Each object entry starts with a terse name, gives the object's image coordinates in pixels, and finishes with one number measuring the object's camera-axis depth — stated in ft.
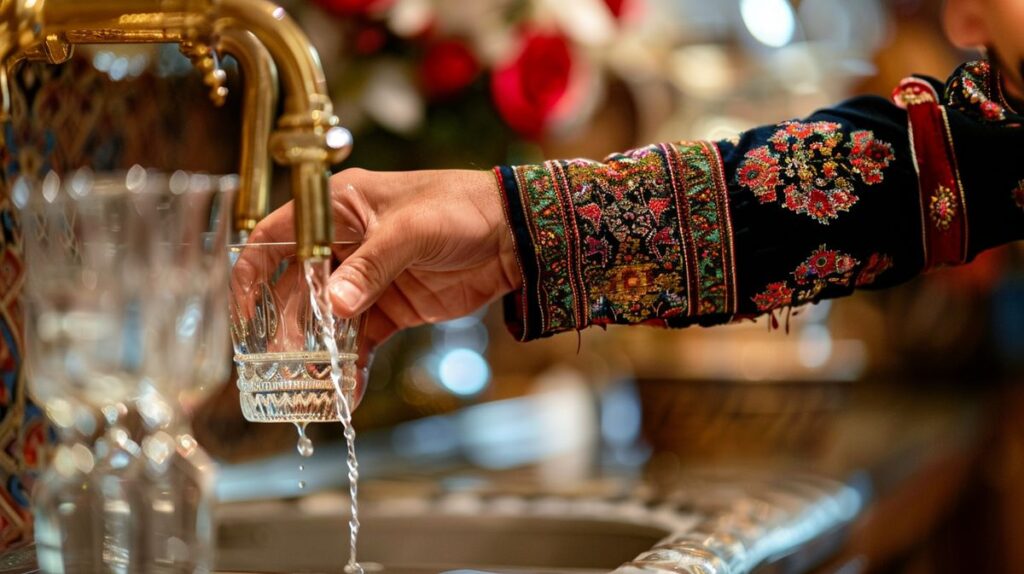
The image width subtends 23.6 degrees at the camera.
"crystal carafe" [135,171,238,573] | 3.74
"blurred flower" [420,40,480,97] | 6.71
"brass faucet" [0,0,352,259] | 3.73
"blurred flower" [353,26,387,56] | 6.72
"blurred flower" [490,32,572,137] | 6.49
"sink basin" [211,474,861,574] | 5.11
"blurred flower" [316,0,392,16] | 6.33
